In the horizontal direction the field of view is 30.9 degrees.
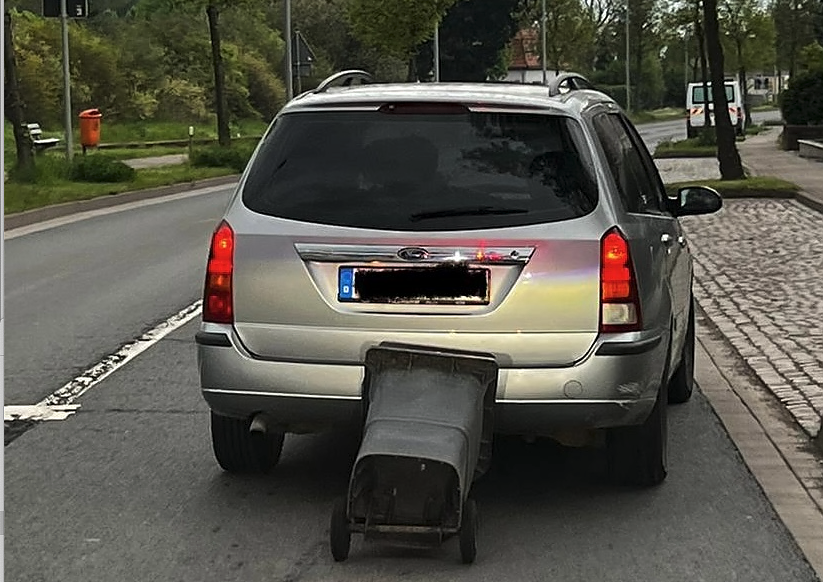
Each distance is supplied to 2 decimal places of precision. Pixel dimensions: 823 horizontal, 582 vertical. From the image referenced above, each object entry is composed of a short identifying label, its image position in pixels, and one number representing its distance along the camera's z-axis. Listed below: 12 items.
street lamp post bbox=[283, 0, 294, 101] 36.75
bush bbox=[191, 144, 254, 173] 36.06
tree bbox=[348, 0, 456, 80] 45.88
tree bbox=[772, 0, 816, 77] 59.28
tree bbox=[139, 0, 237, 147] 38.81
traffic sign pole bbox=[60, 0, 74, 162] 28.22
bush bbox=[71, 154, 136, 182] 29.00
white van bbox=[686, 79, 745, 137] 52.54
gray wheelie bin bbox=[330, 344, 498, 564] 5.26
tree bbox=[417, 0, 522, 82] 72.69
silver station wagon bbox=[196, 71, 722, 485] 5.60
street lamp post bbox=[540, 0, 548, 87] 62.34
